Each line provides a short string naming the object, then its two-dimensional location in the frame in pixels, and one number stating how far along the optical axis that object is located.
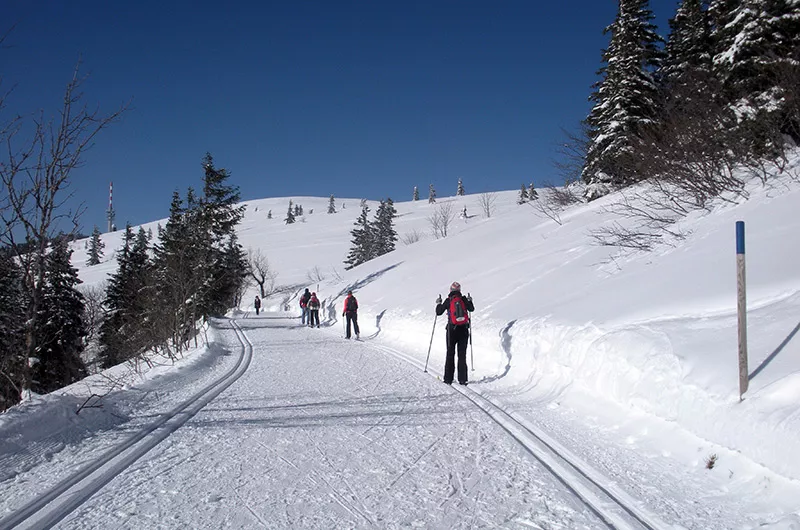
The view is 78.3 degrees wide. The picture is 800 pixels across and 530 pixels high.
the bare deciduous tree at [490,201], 119.95
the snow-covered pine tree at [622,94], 21.53
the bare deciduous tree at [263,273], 67.81
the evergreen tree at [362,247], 63.78
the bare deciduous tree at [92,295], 42.26
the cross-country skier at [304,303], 28.61
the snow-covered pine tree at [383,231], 63.59
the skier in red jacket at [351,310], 19.19
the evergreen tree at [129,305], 20.03
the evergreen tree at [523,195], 117.43
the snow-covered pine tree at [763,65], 12.22
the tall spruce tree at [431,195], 155.32
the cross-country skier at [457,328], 9.01
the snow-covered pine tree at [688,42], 22.47
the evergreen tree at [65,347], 25.06
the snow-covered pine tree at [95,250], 109.69
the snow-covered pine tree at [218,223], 25.81
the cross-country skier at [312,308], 26.29
